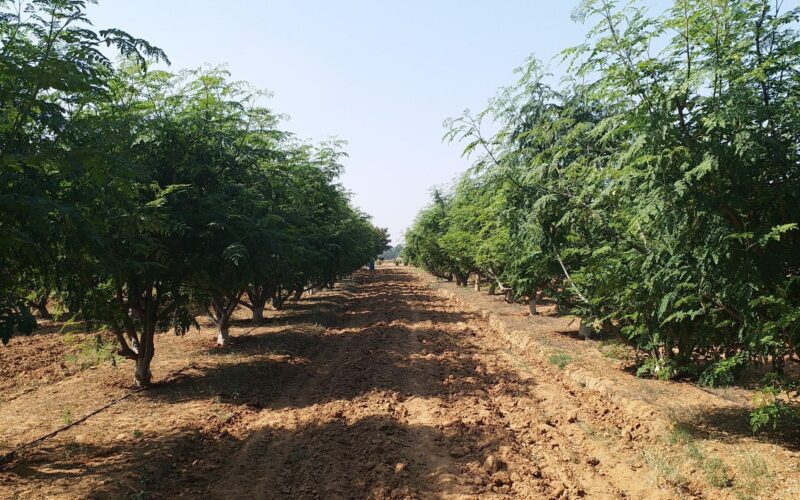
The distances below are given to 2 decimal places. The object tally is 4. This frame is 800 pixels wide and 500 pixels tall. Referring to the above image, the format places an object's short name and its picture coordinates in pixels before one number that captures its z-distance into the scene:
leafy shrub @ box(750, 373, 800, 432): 4.98
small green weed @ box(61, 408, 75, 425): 7.41
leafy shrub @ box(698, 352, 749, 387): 5.64
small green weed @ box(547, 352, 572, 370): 10.54
